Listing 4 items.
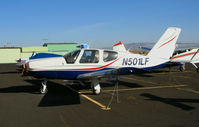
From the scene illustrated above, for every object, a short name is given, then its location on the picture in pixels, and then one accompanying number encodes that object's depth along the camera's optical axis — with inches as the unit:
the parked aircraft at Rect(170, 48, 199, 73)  663.4
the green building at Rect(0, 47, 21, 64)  2253.9
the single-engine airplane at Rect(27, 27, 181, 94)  307.3
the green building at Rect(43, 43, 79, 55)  2664.9
